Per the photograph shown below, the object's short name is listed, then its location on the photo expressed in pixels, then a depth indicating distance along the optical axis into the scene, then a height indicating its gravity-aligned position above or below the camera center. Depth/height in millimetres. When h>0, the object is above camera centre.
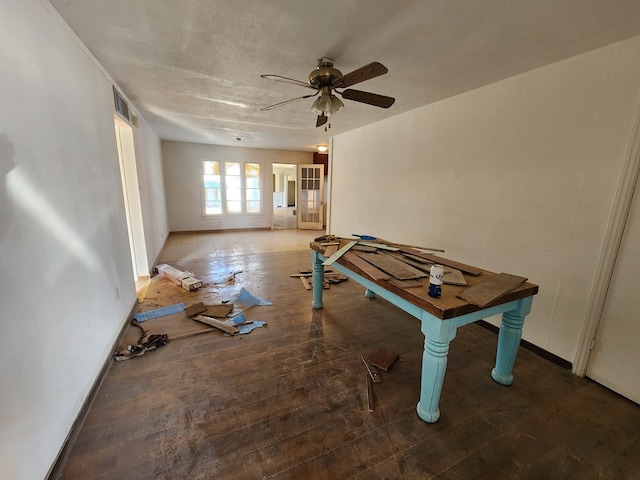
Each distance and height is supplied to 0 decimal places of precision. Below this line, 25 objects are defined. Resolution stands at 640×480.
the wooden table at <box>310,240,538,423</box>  1404 -695
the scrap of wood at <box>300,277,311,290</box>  3520 -1288
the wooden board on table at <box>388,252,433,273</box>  1931 -542
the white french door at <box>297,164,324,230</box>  7781 -255
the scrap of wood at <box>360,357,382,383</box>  1904 -1336
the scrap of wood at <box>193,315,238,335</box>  2458 -1315
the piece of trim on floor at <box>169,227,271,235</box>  6891 -1237
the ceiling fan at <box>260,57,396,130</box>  1999 +746
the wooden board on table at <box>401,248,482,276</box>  1918 -546
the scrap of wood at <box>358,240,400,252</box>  2402 -516
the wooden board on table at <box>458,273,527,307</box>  1431 -553
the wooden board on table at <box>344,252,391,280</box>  1733 -551
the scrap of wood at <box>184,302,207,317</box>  2752 -1310
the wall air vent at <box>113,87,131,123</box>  2634 +793
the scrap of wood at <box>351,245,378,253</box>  2383 -531
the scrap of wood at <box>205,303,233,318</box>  2746 -1313
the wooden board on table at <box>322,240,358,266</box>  2164 -545
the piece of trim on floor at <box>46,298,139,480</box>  1262 -1342
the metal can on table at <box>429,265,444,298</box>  1478 -501
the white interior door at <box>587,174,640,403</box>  1718 -846
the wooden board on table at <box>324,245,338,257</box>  2350 -557
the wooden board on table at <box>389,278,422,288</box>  1613 -564
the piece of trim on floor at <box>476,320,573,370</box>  2066 -1291
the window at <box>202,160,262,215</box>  7051 -63
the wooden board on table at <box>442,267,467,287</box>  1669 -552
